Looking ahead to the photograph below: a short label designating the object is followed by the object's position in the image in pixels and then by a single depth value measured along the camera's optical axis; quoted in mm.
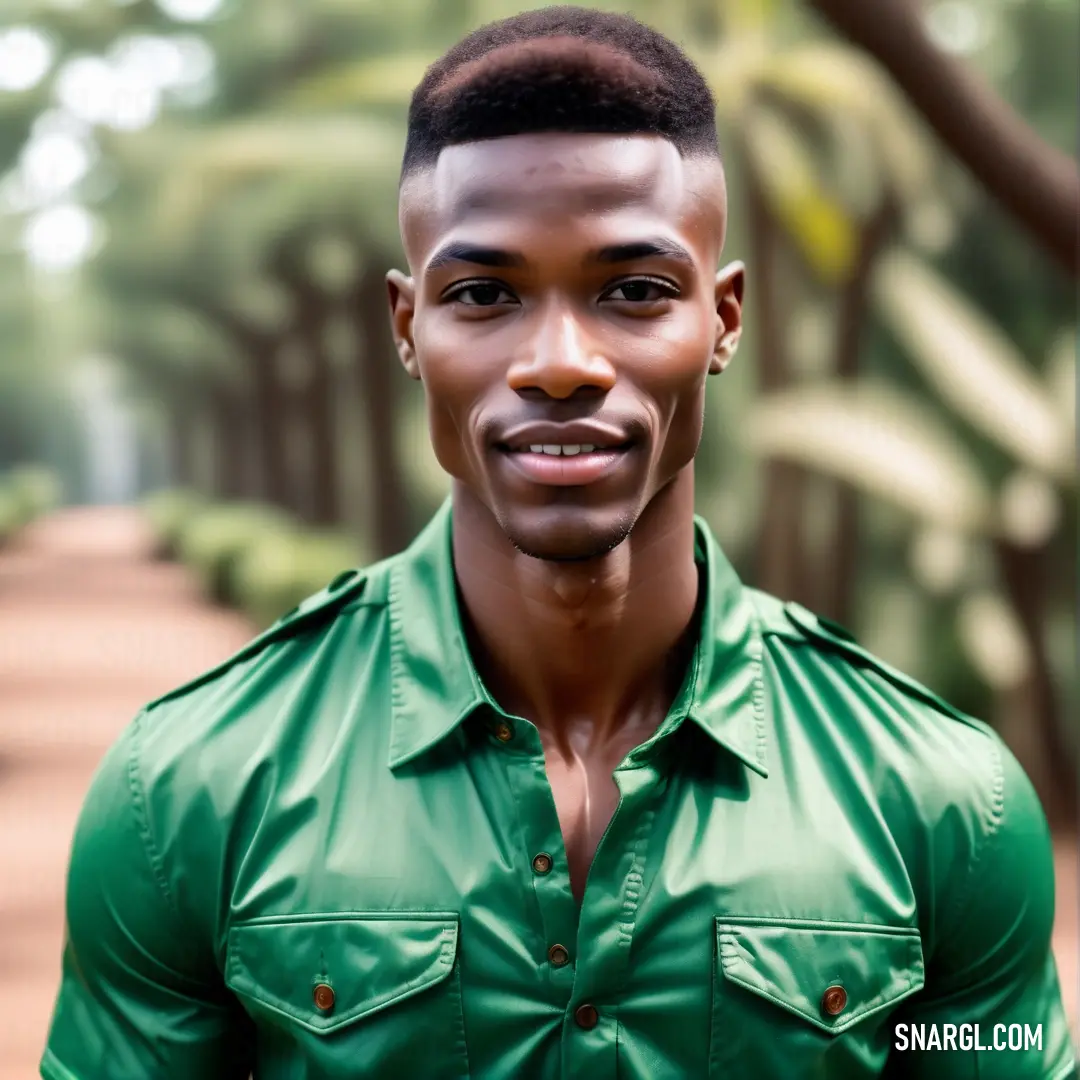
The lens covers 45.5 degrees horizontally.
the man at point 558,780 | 1300
